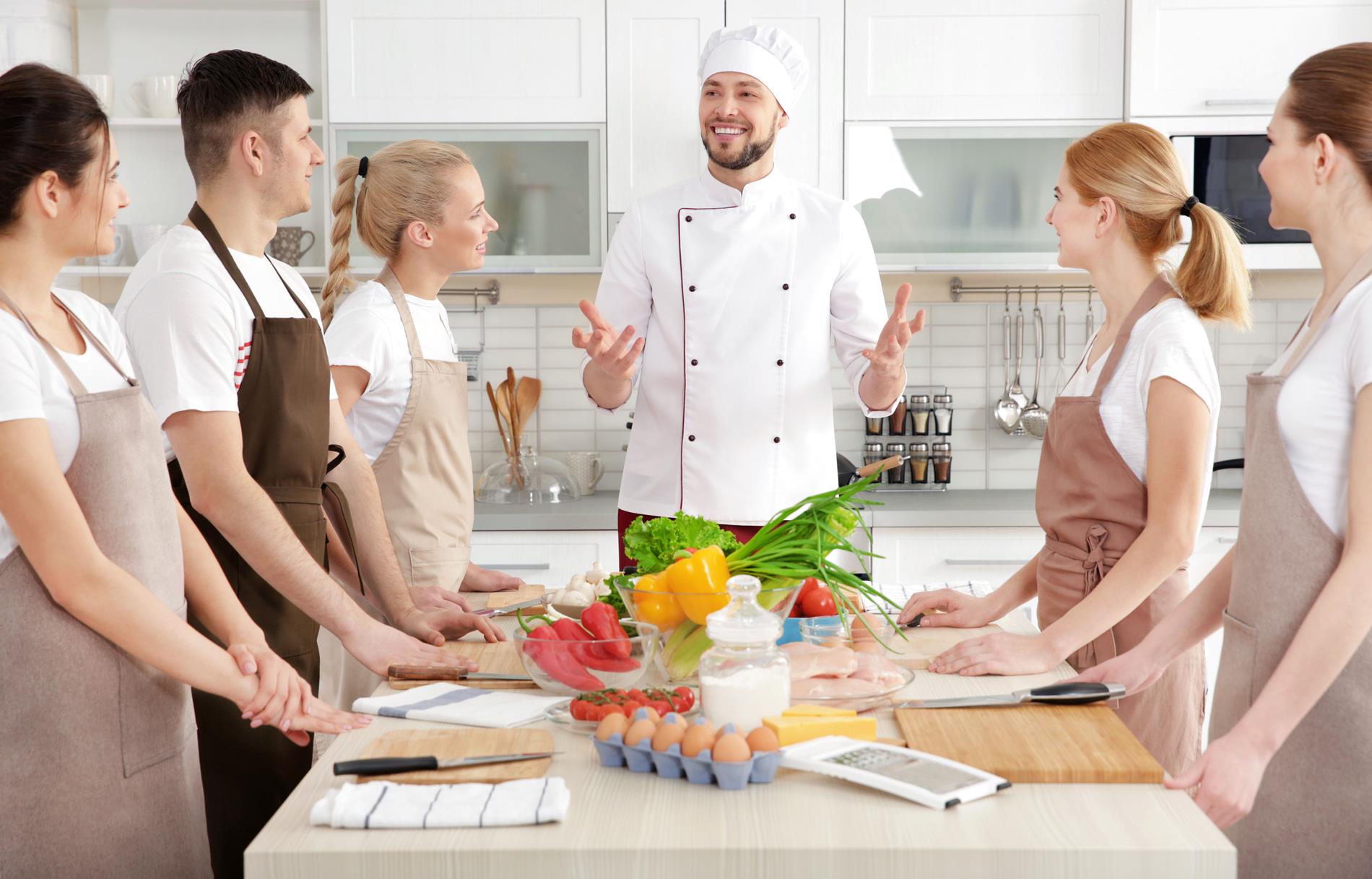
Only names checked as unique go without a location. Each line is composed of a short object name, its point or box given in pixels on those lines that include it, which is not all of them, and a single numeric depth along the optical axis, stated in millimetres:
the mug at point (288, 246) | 3576
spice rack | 3846
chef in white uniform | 2447
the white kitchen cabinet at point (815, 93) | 3436
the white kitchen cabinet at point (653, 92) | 3438
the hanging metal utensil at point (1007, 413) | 3898
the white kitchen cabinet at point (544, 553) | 3402
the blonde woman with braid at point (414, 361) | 2197
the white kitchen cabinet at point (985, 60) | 3418
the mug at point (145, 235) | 3506
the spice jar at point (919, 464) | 3830
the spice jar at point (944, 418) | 3850
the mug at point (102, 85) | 3365
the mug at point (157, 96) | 3531
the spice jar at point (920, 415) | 3852
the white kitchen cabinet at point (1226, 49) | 3387
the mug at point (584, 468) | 3736
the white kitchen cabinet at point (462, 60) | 3436
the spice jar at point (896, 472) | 3889
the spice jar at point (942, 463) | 3846
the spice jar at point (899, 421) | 3877
